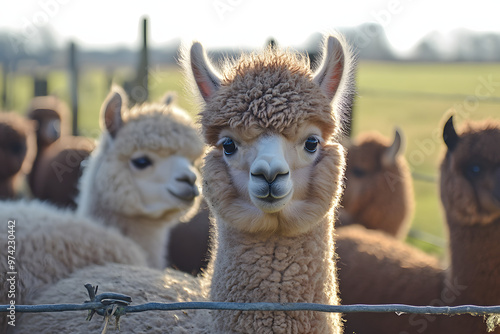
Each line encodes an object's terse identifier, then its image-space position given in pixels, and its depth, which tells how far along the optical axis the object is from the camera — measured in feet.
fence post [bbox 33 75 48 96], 45.39
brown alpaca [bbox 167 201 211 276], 16.08
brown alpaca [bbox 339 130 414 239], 19.39
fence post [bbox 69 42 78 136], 29.27
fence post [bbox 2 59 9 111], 49.49
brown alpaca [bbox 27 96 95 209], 20.10
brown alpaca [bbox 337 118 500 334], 10.78
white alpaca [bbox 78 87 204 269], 13.44
